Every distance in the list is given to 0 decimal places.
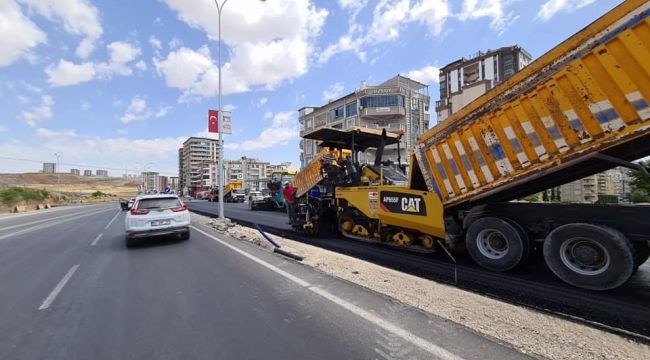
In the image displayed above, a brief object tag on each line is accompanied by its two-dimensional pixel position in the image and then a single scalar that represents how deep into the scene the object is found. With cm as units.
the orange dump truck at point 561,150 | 415
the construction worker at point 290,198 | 1154
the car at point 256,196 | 2580
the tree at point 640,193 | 1449
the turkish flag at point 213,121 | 1576
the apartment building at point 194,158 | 12452
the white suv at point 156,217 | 901
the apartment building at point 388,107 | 5262
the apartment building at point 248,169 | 10295
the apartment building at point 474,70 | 6047
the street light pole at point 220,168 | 1522
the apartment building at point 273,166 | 9555
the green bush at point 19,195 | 3951
